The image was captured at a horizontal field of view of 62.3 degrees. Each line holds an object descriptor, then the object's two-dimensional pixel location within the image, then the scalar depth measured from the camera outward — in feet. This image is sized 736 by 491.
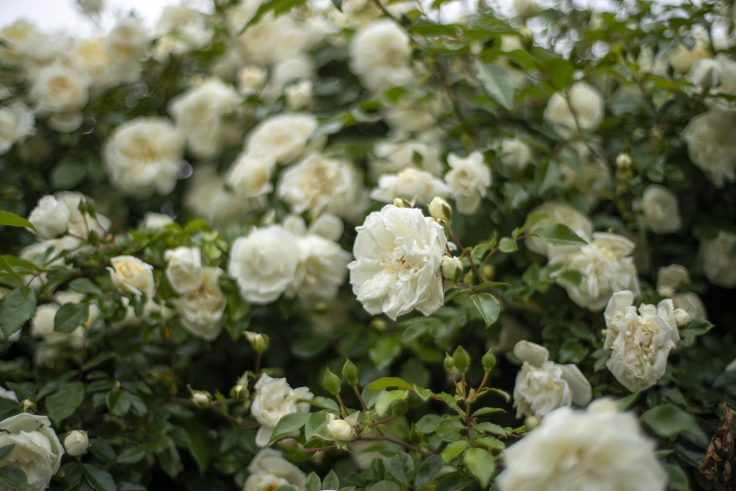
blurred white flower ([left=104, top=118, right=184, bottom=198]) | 3.83
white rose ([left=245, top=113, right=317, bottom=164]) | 3.49
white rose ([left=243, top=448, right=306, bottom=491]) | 2.47
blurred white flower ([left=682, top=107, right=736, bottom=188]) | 2.98
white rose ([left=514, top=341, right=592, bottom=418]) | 2.29
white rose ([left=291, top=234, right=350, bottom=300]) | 2.93
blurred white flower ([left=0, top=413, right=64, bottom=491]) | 2.21
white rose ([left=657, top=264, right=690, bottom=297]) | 2.81
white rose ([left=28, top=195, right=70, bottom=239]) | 2.68
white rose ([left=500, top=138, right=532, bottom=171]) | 3.20
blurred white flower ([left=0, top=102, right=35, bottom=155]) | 3.44
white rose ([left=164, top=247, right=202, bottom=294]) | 2.76
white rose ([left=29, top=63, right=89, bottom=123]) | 3.69
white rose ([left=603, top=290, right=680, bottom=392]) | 2.12
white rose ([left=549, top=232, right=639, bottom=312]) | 2.65
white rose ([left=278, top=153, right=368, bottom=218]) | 3.24
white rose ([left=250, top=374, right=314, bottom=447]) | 2.42
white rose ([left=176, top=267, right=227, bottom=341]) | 2.87
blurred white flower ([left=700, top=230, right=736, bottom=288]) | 3.08
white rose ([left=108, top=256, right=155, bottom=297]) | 2.61
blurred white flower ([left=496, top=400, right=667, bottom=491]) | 1.45
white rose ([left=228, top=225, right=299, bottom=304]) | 2.79
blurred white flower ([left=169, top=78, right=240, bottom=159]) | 3.92
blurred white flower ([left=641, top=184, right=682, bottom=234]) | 3.05
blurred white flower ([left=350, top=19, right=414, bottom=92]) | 3.73
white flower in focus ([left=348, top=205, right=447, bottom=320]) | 2.02
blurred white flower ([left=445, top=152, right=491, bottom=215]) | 2.77
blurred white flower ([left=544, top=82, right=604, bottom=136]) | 3.37
